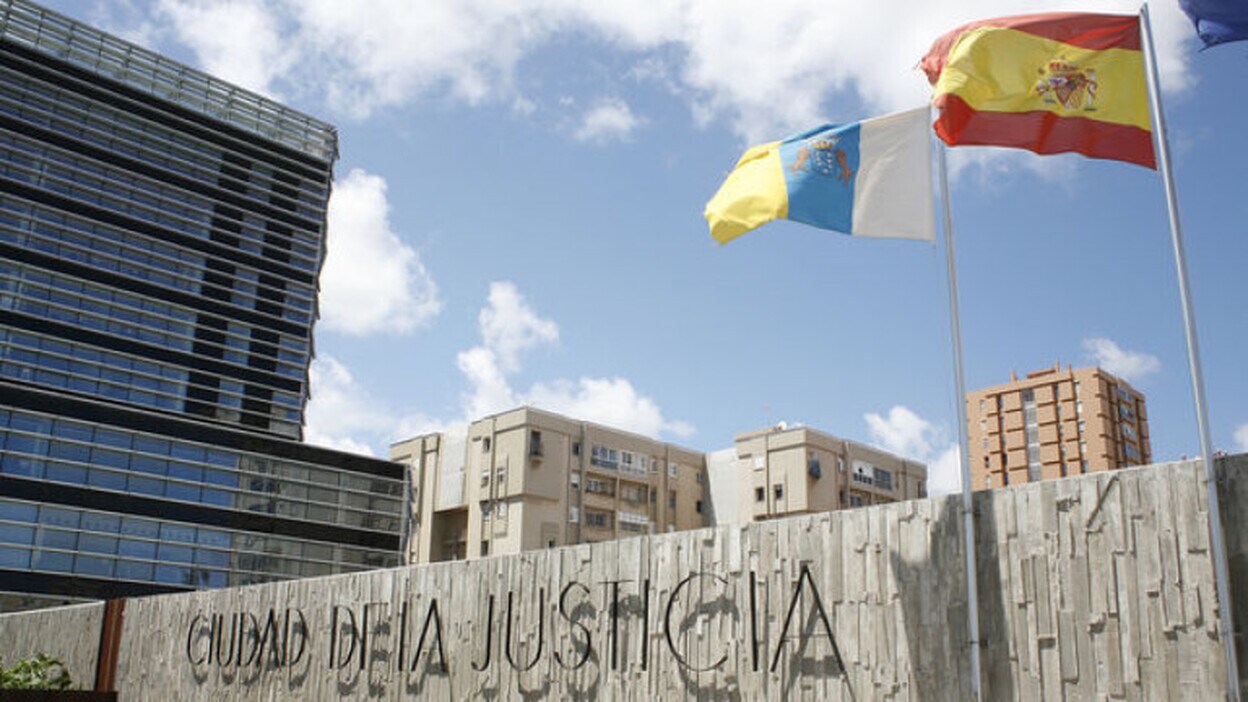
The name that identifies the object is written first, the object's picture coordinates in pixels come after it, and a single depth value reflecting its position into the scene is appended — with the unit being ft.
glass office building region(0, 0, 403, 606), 156.87
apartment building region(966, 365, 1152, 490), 265.95
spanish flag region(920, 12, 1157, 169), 26.63
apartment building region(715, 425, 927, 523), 217.36
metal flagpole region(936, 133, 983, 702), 26.32
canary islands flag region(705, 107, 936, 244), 28.94
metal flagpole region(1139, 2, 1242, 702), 22.48
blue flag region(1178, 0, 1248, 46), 24.86
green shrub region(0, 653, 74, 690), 60.13
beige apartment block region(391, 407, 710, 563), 198.90
